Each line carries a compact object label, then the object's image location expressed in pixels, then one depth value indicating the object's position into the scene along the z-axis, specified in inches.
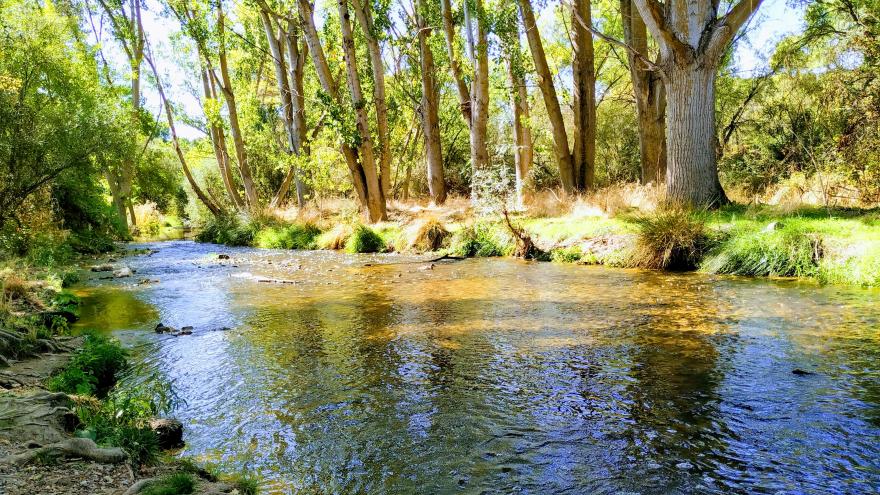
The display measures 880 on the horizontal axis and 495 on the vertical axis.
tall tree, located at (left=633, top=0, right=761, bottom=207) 448.5
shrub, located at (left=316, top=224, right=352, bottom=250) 729.6
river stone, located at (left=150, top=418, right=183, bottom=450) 161.8
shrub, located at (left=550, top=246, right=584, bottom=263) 500.1
